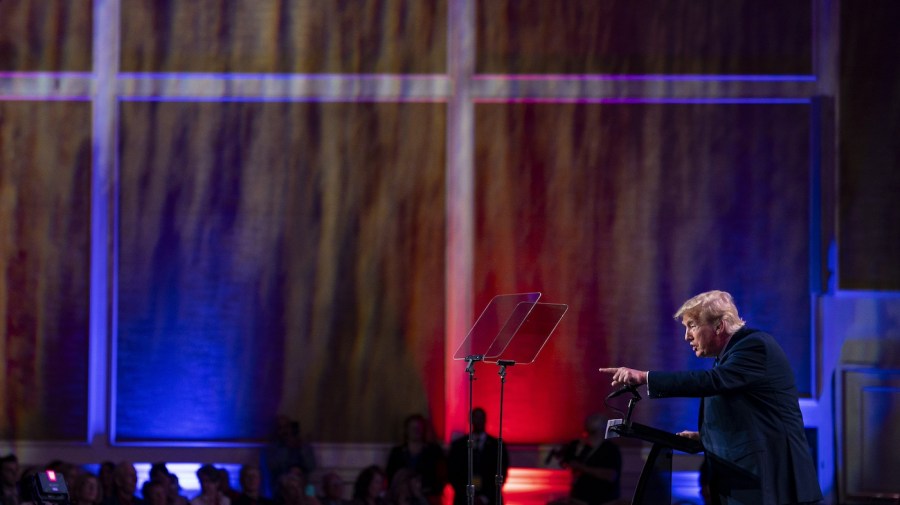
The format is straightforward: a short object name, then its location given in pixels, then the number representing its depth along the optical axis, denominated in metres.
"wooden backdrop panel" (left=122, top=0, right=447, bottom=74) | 16.83
